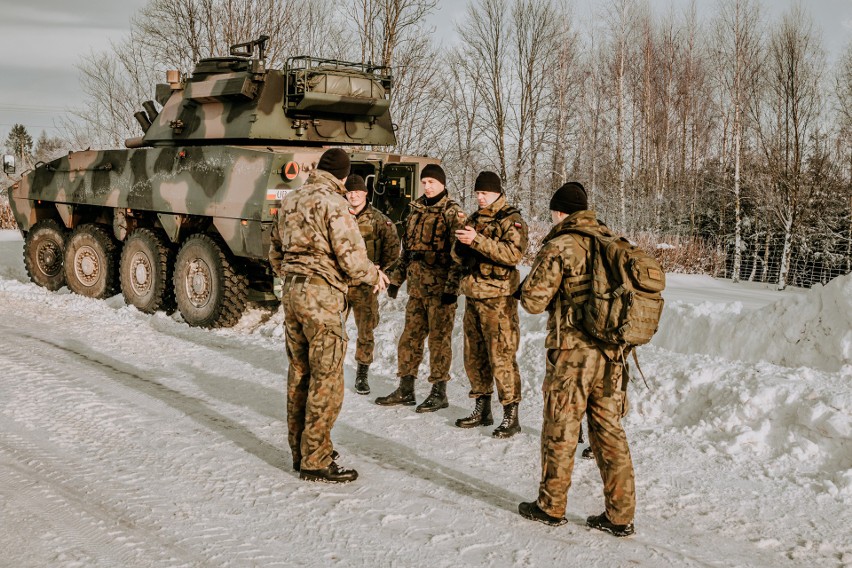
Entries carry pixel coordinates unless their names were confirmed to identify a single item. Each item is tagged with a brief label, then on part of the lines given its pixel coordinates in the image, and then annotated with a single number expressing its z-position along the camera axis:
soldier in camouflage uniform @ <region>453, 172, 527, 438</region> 5.26
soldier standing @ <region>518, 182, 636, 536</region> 3.80
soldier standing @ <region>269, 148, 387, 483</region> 4.34
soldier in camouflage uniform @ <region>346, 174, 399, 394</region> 6.49
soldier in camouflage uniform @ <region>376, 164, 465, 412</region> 5.77
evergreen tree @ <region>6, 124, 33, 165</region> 79.14
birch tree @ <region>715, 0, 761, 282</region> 26.44
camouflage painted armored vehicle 8.30
